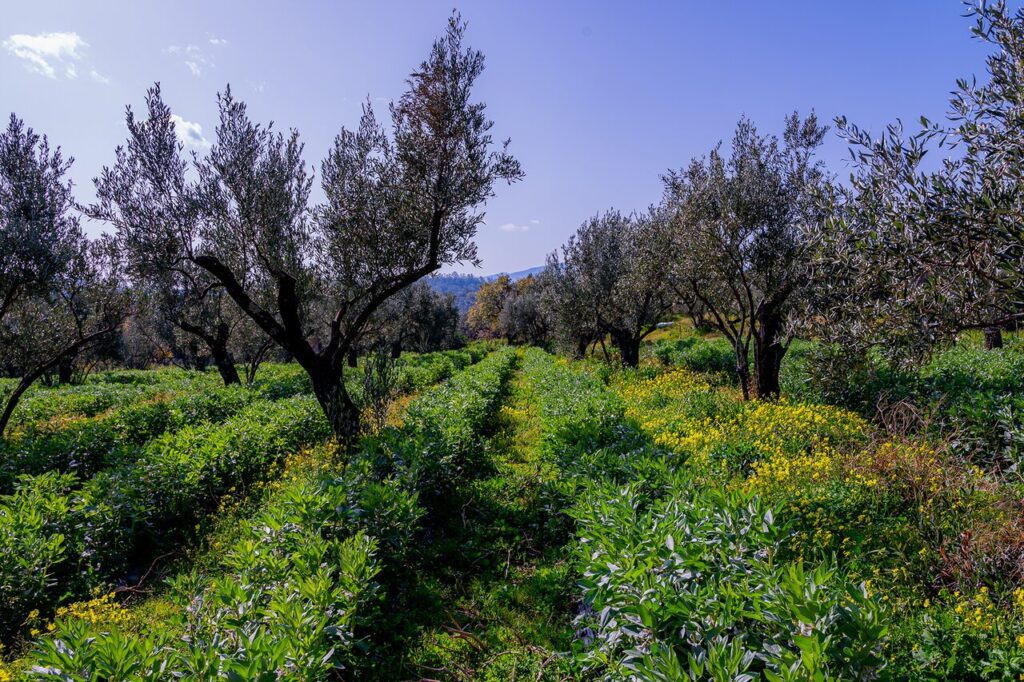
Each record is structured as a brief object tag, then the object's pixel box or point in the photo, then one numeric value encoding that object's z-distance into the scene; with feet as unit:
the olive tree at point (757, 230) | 44.86
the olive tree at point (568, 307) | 91.15
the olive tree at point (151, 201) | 34.81
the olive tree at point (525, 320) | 186.60
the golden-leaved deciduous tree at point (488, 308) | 298.97
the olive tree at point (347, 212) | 34.04
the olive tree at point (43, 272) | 37.68
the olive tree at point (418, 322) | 113.00
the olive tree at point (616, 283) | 75.56
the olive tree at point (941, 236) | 16.17
